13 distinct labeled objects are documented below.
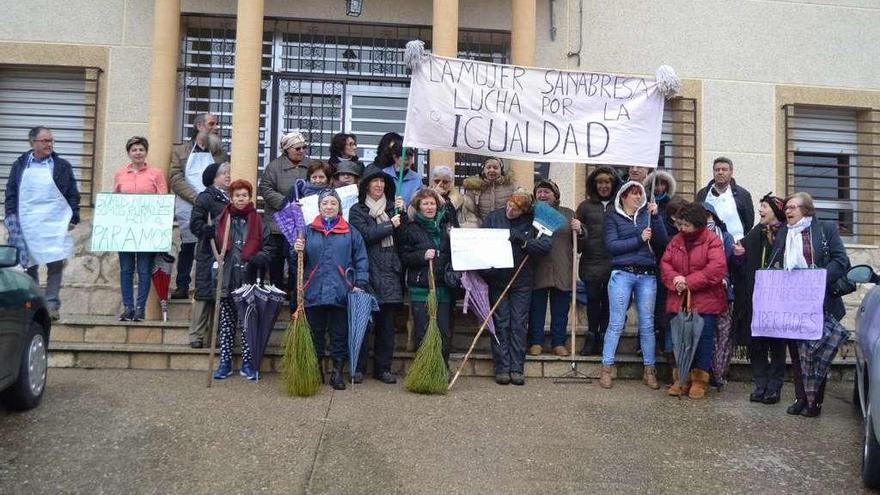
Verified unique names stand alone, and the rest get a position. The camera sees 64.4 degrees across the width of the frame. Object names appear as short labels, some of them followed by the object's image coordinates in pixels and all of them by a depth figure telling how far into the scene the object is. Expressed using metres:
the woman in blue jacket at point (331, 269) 5.70
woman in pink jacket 6.64
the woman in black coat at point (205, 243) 5.97
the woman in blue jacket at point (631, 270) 6.12
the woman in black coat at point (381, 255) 5.92
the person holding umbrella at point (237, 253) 5.89
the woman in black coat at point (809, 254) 5.47
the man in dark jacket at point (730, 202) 6.86
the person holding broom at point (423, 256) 5.99
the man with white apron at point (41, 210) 6.60
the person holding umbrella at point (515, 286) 6.14
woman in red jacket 5.80
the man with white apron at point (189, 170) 7.32
